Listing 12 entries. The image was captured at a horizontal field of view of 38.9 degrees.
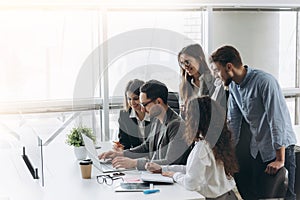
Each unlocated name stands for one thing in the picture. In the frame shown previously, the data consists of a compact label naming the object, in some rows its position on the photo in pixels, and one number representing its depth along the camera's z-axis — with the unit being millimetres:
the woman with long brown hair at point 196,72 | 3195
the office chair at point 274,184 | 2665
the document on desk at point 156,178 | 2256
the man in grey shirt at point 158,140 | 2570
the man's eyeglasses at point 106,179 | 2347
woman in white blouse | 2219
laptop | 2588
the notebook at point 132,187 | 2176
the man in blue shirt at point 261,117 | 2969
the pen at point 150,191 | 2117
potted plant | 2807
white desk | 2113
